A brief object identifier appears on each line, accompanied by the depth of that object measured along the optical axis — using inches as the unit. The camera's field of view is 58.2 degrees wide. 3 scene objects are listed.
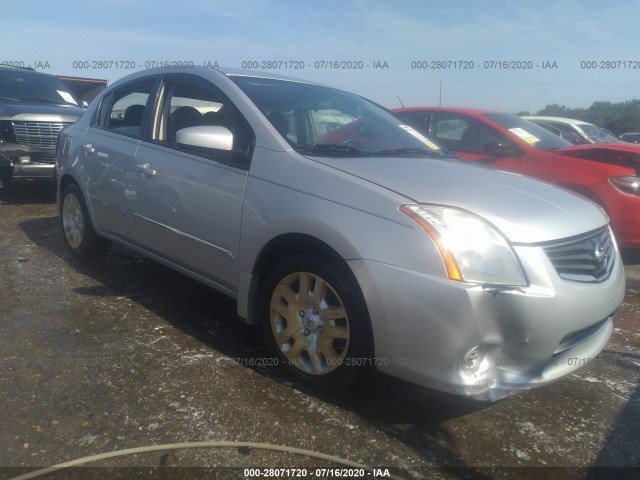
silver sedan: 91.9
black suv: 274.8
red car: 203.0
